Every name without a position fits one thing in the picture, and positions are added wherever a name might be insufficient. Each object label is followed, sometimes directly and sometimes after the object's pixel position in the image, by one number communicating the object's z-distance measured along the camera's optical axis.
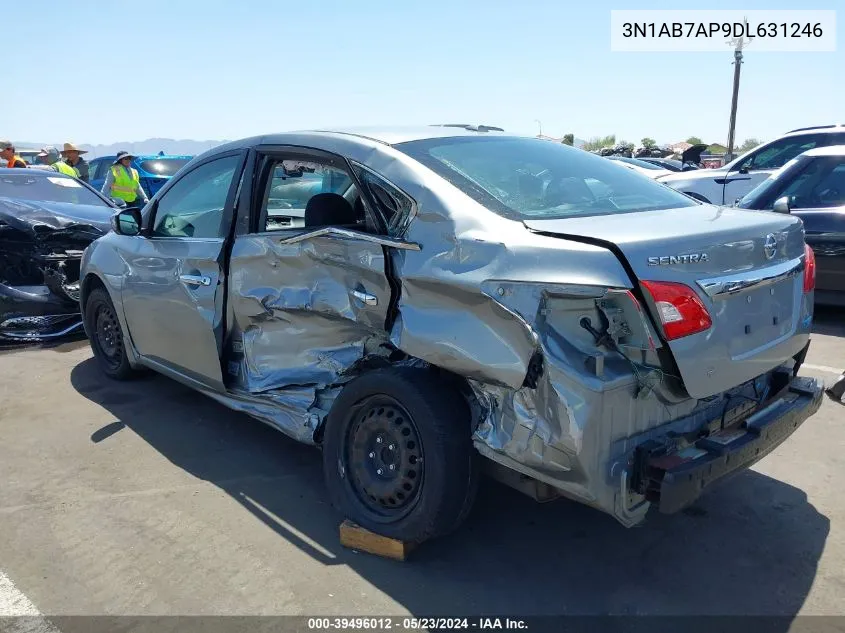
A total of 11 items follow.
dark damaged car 6.54
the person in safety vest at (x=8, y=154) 10.78
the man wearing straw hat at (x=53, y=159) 11.55
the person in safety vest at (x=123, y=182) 11.78
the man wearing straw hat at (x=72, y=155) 13.34
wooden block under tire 3.00
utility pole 29.30
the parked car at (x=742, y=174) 9.64
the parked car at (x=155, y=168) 13.83
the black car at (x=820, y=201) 6.44
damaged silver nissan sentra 2.47
